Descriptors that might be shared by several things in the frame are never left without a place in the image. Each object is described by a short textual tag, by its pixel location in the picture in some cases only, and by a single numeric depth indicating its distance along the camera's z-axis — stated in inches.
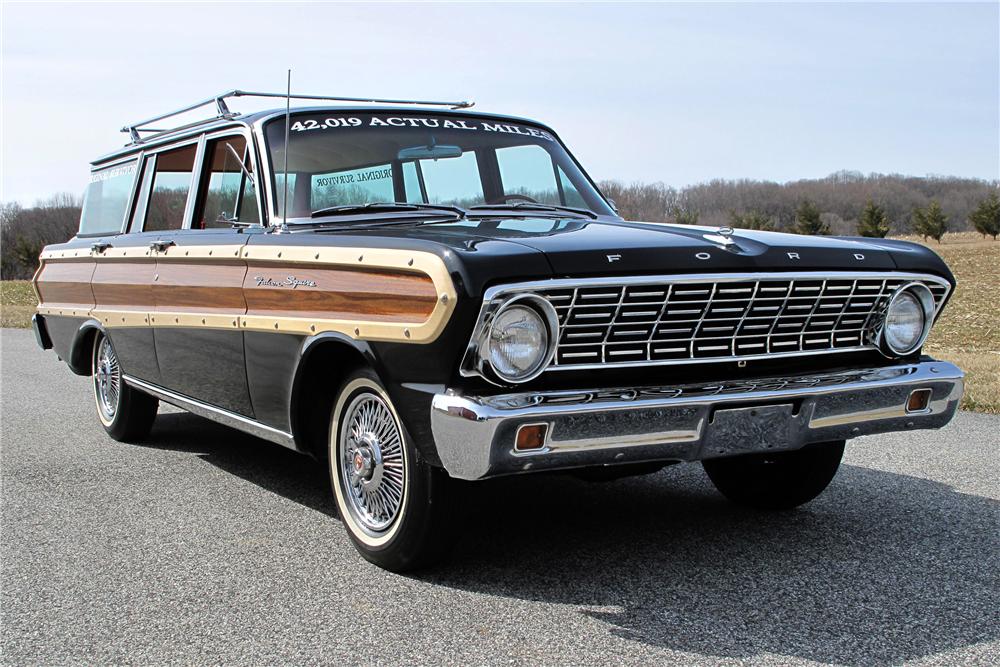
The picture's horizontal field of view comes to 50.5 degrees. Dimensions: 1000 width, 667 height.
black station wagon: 137.9
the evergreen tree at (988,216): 3216.0
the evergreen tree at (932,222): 3395.7
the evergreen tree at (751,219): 3571.6
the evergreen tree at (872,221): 3580.2
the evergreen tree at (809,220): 3624.5
